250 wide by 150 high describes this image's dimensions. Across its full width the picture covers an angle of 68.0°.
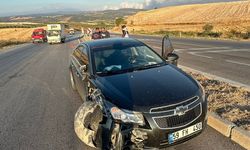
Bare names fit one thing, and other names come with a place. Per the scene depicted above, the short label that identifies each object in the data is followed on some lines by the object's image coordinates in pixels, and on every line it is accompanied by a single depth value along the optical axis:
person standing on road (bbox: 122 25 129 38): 14.33
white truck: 24.37
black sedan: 2.55
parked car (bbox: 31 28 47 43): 27.33
